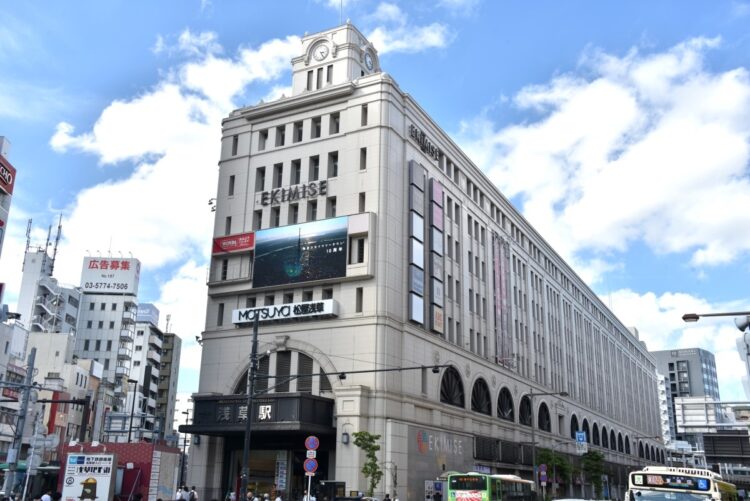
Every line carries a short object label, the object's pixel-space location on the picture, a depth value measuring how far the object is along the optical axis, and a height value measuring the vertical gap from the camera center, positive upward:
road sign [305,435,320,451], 32.90 +1.12
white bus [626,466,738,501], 22.22 -0.28
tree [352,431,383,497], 41.66 +0.78
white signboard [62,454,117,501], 31.80 -0.53
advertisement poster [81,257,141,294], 113.00 +29.26
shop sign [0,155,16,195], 53.53 +21.19
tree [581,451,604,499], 77.69 +0.86
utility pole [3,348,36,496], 34.09 +1.12
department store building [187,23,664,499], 47.31 +12.70
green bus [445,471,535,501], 37.42 -0.80
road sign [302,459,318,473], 32.09 +0.14
